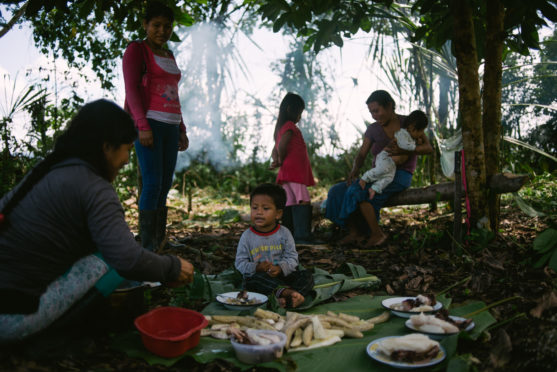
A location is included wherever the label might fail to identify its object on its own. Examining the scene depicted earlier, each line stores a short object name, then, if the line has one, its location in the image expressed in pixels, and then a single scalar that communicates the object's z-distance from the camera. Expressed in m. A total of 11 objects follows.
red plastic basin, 1.93
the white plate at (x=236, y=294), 2.60
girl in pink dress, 4.91
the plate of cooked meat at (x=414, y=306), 2.34
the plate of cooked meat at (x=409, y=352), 1.77
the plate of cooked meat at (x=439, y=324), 2.02
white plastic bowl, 1.89
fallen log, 3.68
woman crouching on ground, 1.78
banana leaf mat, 1.88
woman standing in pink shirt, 3.42
